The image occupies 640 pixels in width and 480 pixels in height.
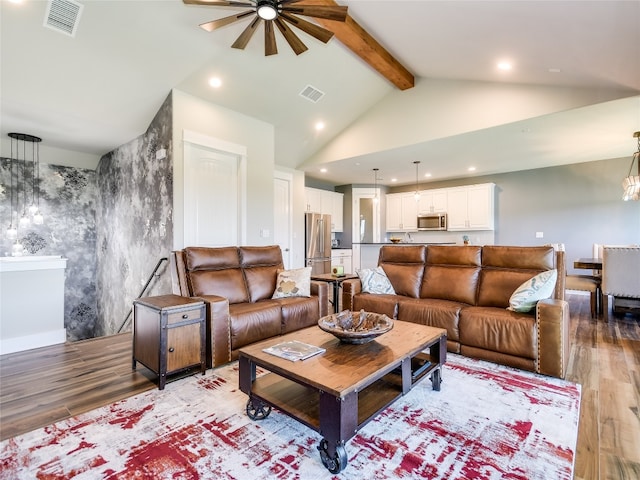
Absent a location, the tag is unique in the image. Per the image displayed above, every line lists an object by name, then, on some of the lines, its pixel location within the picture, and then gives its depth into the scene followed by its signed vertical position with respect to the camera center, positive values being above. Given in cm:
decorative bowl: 195 -57
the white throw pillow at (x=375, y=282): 374 -52
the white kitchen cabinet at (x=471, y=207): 680 +67
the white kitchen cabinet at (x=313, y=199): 735 +89
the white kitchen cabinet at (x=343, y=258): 760 -48
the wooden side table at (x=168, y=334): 240 -76
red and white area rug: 152 -110
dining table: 428 -35
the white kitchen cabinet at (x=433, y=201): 740 +86
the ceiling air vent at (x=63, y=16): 269 +191
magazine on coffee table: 183 -67
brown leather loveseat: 275 -59
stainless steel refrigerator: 681 -9
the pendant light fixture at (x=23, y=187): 484 +79
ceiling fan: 238 +174
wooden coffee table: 149 -77
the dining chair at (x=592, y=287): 425 -65
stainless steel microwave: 734 +39
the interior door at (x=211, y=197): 398 +54
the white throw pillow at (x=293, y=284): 358 -52
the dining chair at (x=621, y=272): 382 -41
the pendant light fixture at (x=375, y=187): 749 +129
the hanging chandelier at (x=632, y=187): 445 +72
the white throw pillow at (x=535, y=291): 271 -45
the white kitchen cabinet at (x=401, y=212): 789 +64
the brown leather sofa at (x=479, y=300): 254 -64
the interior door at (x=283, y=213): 615 +48
